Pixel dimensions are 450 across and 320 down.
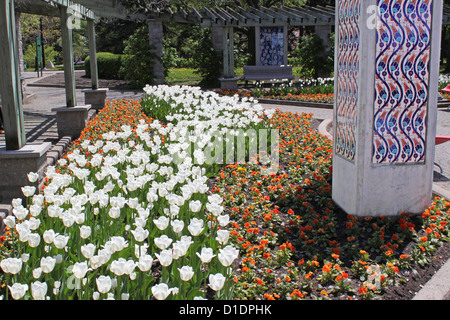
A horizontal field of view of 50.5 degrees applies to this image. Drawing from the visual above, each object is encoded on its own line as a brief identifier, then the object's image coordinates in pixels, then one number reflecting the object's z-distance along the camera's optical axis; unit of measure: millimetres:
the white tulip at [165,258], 2531
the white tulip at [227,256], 2543
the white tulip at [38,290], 2227
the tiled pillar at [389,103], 4203
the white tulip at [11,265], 2473
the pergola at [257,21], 18359
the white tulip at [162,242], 2711
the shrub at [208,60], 20641
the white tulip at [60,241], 2729
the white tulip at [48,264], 2483
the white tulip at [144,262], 2451
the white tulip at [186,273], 2441
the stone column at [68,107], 8547
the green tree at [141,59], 19562
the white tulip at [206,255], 2598
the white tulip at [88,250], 2551
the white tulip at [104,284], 2277
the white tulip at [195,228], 2855
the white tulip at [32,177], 3916
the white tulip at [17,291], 2271
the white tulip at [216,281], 2371
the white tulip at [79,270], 2375
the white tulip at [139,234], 2792
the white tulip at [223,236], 2814
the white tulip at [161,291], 2266
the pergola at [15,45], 4969
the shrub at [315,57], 19938
